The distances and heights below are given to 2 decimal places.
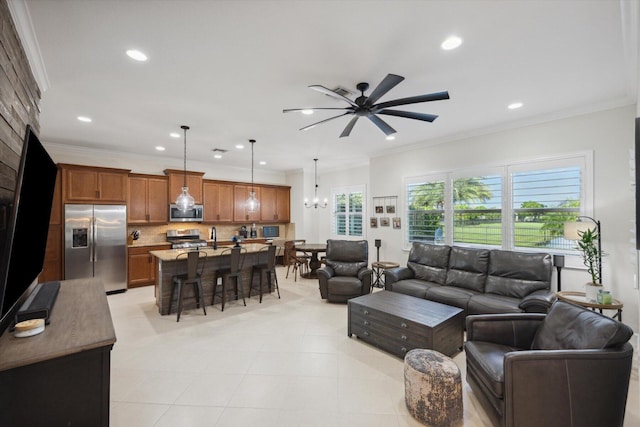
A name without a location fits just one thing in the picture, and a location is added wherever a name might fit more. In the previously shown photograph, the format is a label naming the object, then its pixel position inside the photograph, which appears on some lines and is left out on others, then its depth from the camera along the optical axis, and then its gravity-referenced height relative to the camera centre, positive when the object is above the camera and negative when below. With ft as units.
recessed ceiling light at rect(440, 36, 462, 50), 7.25 +4.68
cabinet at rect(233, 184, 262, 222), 24.98 +1.04
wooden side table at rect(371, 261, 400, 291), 17.21 -4.10
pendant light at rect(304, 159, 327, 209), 26.58 +1.29
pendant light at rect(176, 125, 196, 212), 15.02 +0.86
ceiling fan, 7.64 +3.55
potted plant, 9.96 -1.68
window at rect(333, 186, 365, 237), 24.43 +0.36
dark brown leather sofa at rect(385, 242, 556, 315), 11.27 -3.14
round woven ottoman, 6.61 -4.38
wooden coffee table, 9.28 -3.97
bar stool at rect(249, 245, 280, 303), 16.70 -3.10
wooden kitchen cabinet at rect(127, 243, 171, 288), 18.92 -3.61
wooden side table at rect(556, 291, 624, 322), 9.17 -3.15
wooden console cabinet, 4.32 -2.70
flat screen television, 4.13 -0.14
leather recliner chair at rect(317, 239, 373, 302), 15.51 -3.41
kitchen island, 14.19 -3.16
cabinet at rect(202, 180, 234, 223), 23.21 +1.25
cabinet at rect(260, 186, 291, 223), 26.89 +1.12
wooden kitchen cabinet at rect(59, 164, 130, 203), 16.67 +2.02
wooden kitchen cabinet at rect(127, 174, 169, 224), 19.45 +1.17
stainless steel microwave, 21.07 +0.12
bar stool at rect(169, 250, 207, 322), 13.43 -3.12
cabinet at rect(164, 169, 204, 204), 20.94 +2.59
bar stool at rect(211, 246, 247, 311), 14.99 -3.26
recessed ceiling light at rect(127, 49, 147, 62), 7.74 +4.67
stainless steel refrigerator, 16.48 -1.73
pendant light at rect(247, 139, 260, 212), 17.89 +0.87
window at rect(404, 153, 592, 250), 12.40 +0.56
